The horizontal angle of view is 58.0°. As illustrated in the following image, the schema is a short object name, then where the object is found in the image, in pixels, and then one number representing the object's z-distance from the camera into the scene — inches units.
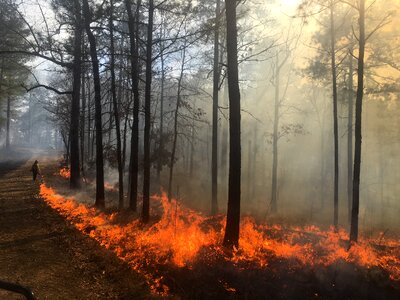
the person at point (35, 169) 915.4
